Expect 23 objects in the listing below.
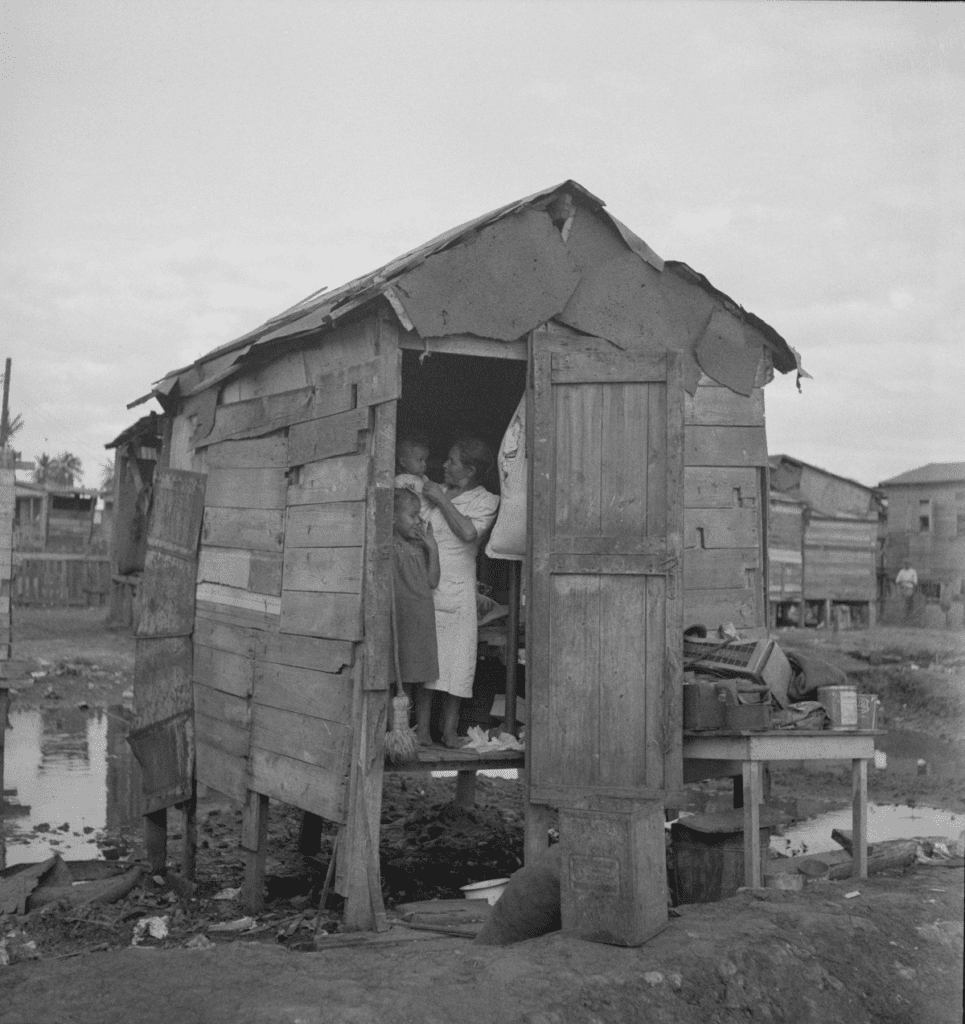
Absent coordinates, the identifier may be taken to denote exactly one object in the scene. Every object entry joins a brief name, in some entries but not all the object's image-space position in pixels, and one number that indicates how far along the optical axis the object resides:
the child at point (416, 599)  7.38
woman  7.64
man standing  33.25
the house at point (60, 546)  30.91
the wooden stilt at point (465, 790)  10.77
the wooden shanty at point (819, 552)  29.66
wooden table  6.88
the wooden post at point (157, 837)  8.98
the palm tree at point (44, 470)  60.19
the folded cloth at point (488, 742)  7.25
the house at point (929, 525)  36.47
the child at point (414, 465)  7.84
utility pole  37.42
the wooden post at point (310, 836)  9.51
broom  6.88
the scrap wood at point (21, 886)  7.48
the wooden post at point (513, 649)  7.81
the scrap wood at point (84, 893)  7.57
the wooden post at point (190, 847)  8.59
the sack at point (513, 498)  7.25
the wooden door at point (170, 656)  8.95
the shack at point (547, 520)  6.69
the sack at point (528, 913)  5.93
